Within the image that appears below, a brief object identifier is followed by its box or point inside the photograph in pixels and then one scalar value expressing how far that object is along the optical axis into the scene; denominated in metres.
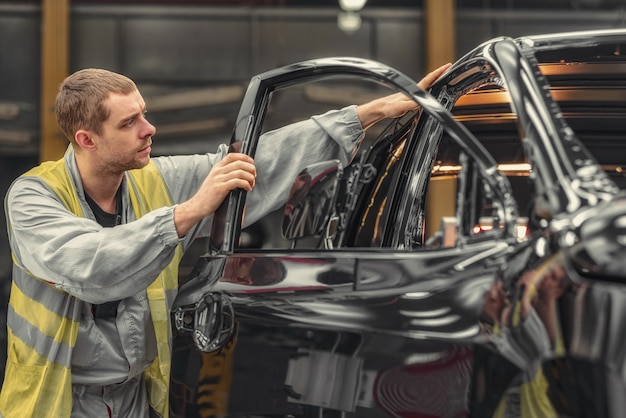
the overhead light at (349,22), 10.90
